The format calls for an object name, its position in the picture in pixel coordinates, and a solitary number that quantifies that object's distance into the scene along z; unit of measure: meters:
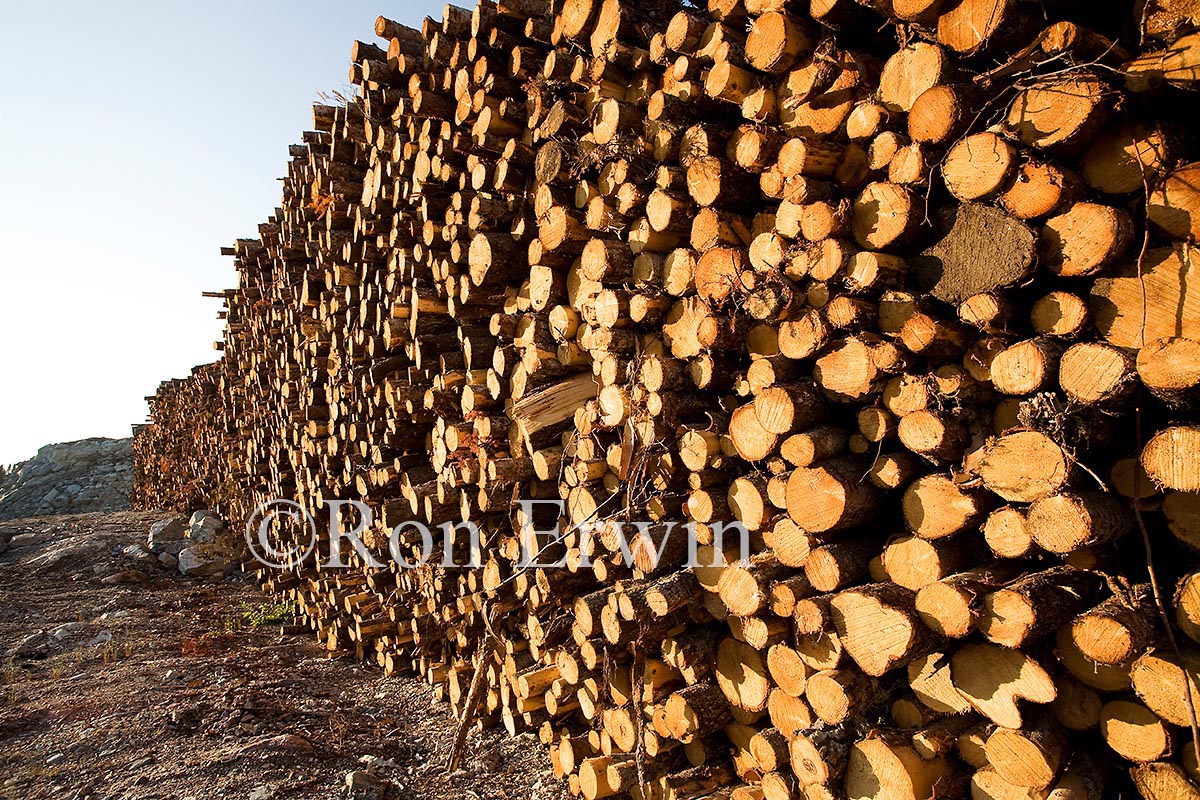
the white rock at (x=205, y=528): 7.90
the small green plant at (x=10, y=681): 4.01
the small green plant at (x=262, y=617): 5.66
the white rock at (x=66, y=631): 5.08
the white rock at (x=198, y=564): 7.21
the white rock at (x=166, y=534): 7.65
